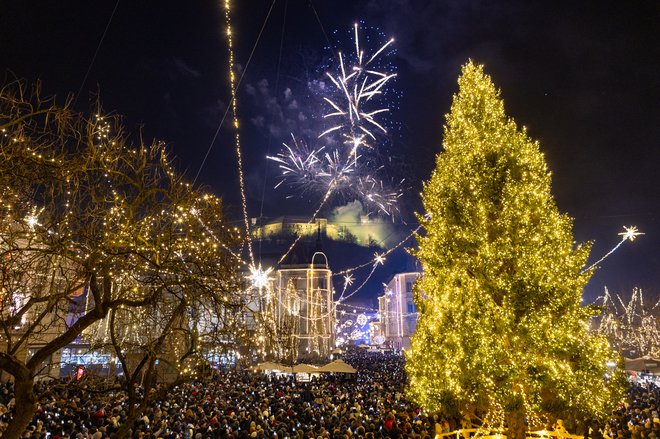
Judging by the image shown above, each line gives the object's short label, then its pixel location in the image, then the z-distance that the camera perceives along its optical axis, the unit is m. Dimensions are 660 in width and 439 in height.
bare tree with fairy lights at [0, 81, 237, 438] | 4.38
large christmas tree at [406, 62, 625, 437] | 8.23
